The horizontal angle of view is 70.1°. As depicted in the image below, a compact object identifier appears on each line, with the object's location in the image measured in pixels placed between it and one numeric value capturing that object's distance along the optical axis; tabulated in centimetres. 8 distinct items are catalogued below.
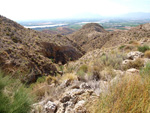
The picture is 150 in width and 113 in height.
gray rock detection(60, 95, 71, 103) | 288
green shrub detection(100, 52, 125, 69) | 554
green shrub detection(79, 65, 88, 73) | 593
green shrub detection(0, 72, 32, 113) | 192
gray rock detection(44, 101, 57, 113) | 259
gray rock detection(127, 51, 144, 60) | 637
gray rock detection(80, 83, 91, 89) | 334
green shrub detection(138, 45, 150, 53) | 810
